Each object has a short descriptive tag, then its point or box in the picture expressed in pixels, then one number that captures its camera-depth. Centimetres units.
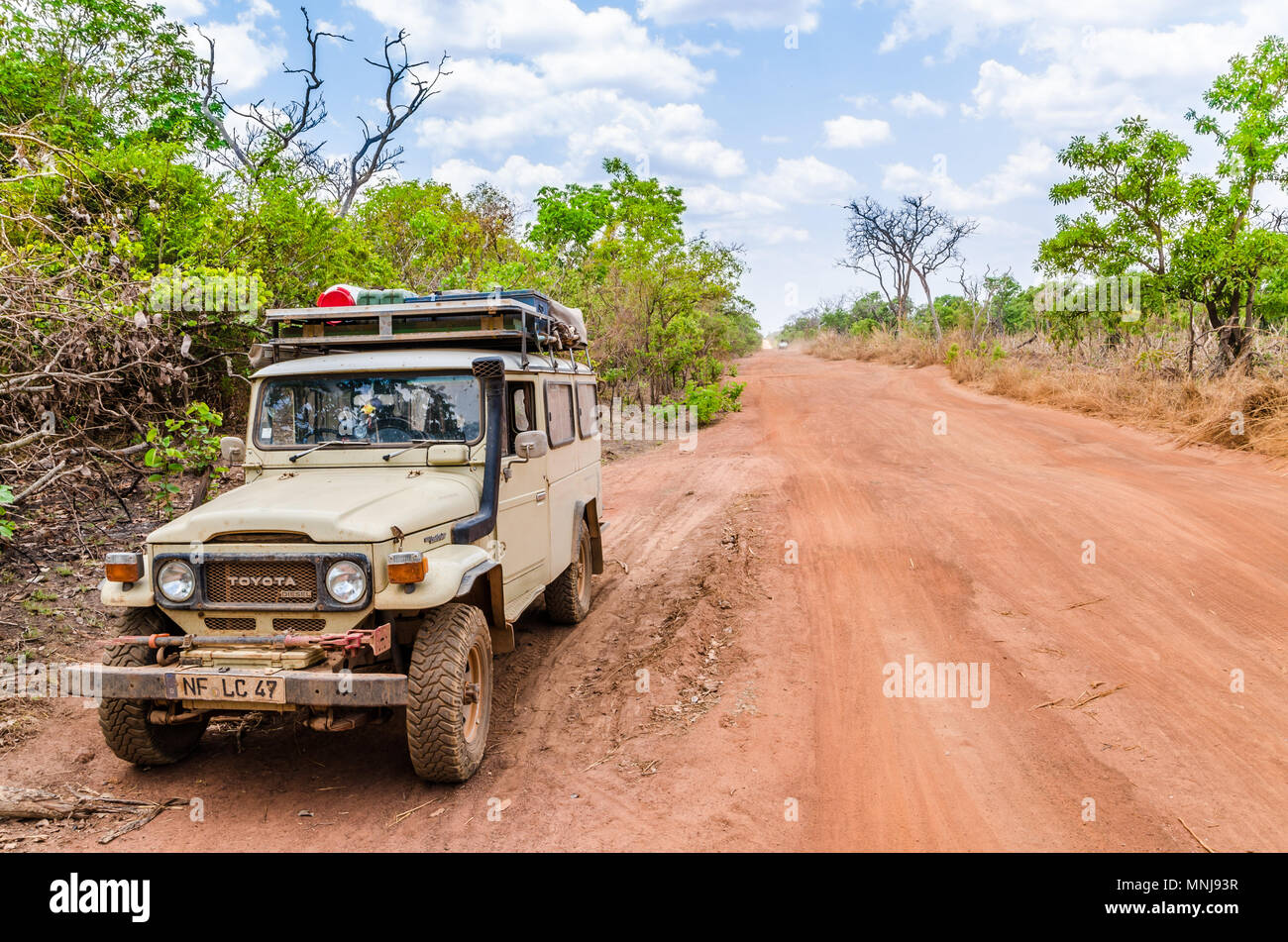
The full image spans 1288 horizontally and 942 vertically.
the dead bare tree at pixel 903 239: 3956
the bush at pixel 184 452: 696
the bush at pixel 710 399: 1930
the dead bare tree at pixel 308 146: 1620
